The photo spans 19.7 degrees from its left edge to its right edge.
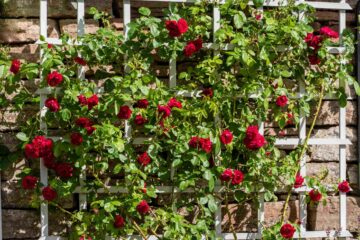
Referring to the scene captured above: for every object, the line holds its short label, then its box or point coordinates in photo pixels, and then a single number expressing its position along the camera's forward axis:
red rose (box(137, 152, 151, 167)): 5.31
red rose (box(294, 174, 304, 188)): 5.66
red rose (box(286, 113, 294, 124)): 5.70
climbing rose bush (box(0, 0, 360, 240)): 5.27
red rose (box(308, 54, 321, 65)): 5.79
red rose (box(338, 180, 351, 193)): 5.80
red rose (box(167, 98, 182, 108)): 5.24
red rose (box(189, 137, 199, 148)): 5.25
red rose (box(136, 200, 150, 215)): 5.22
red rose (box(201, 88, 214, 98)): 5.49
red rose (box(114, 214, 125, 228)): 5.21
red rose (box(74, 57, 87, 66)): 5.30
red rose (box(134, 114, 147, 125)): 5.29
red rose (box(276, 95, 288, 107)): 5.59
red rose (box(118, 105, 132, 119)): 5.18
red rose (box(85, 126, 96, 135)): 5.16
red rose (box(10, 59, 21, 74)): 5.27
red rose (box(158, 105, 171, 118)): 5.15
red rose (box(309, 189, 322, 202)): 5.72
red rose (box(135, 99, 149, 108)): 5.24
